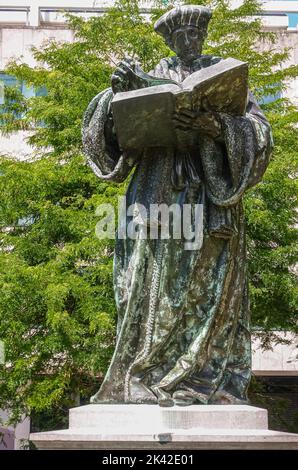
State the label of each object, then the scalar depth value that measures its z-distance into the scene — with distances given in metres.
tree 12.30
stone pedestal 4.23
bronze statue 4.92
